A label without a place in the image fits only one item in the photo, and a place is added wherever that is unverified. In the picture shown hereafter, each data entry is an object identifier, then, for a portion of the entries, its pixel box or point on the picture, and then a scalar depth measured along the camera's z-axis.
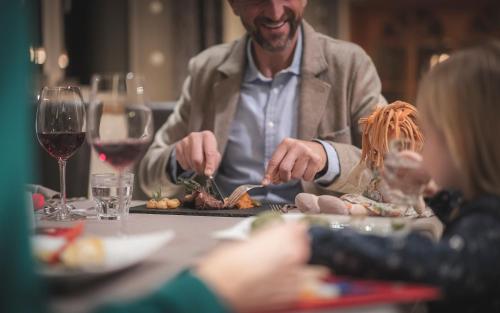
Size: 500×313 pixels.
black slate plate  1.44
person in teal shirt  0.66
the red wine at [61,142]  1.44
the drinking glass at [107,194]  1.44
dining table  0.74
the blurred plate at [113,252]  0.79
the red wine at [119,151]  1.04
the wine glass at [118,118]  1.03
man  2.24
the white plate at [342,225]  1.02
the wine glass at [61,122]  1.43
